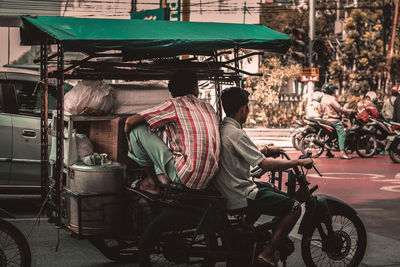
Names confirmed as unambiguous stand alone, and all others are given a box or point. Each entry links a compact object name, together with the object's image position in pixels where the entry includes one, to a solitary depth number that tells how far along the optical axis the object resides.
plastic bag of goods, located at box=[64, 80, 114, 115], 5.51
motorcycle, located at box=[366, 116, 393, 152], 15.32
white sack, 5.82
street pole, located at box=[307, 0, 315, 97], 21.05
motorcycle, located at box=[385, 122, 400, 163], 14.07
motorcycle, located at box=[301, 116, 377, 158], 14.95
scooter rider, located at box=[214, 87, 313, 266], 4.50
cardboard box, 5.36
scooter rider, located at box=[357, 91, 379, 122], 15.24
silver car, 7.88
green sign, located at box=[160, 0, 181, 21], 21.30
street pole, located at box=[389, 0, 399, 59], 26.38
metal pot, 4.88
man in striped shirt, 4.50
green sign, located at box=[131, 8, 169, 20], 12.70
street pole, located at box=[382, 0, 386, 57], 27.66
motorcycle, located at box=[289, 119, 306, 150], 15.78
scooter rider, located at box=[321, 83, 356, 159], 14.56
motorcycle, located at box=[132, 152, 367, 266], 4.34
